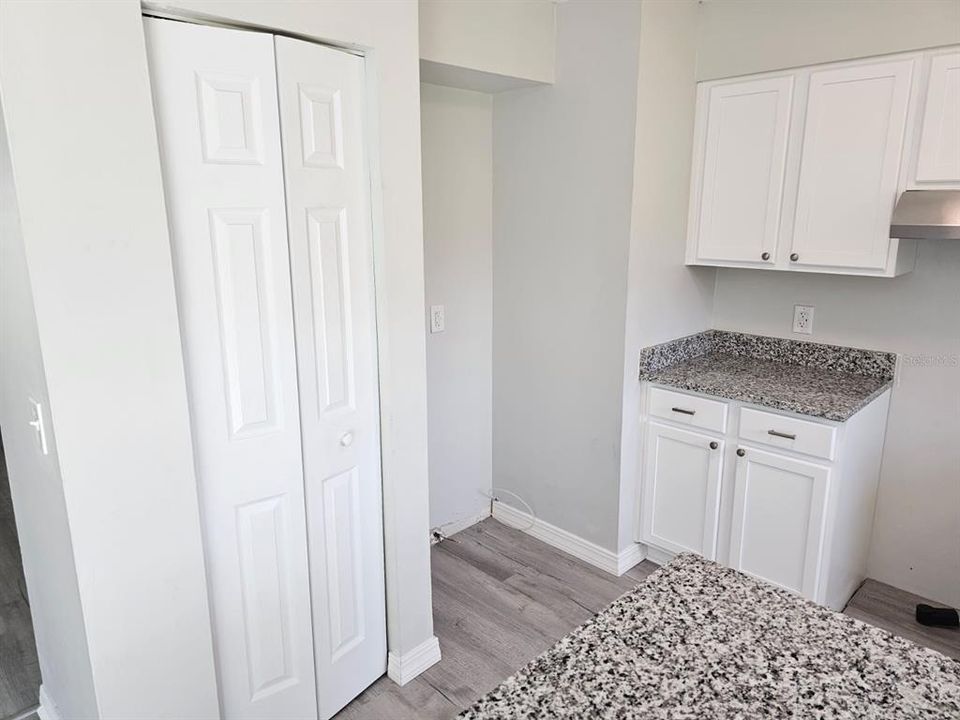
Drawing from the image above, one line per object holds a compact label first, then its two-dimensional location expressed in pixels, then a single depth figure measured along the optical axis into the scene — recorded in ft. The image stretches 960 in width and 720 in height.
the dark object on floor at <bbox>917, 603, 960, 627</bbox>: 8.21
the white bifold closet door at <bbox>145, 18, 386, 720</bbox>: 5.02
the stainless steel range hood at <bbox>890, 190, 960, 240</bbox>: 6.88
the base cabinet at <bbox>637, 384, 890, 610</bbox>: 7.82
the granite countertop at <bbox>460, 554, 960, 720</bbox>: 2.81
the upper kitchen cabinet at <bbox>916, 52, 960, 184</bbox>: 7.06
